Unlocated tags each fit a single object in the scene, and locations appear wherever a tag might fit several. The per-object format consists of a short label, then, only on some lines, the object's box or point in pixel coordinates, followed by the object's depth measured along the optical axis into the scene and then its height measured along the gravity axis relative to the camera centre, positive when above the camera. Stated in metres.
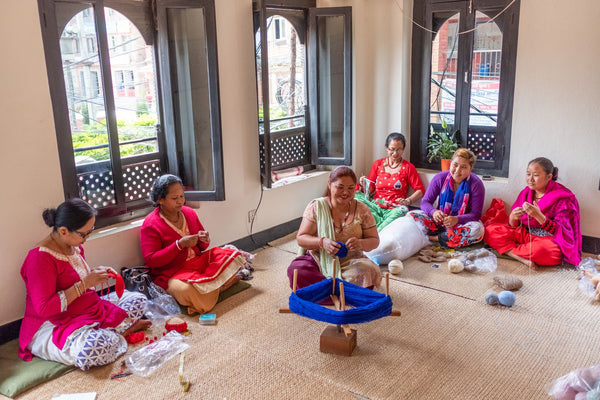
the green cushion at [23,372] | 2.82 -1.53
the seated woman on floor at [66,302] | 2.93 -1.20
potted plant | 5.22 -0.75
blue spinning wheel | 2.87 -1.24
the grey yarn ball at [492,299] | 3.66 -1.52
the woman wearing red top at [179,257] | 3.64 -1.23
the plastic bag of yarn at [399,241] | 4.40 -1.39
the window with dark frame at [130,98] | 3.46 -0.16
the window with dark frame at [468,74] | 4.89 -0.08
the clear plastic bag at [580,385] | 2.29 -1.35
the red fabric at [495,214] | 4.84 -1.30
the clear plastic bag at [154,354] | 2.98 -1.54
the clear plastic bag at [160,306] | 3.59 -1.49
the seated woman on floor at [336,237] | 3.50 -1.05
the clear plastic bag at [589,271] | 3.84 -1.54
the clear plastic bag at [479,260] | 4.27 -1.52
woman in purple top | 4.69 -1.22
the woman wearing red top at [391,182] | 5.18 -1.08
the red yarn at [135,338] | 3.27 -1.53
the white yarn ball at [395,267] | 4.20 -1.49
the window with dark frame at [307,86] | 5.01 -0.16
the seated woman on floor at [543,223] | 4.29 -1.26
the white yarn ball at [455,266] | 4.19 -1.49
